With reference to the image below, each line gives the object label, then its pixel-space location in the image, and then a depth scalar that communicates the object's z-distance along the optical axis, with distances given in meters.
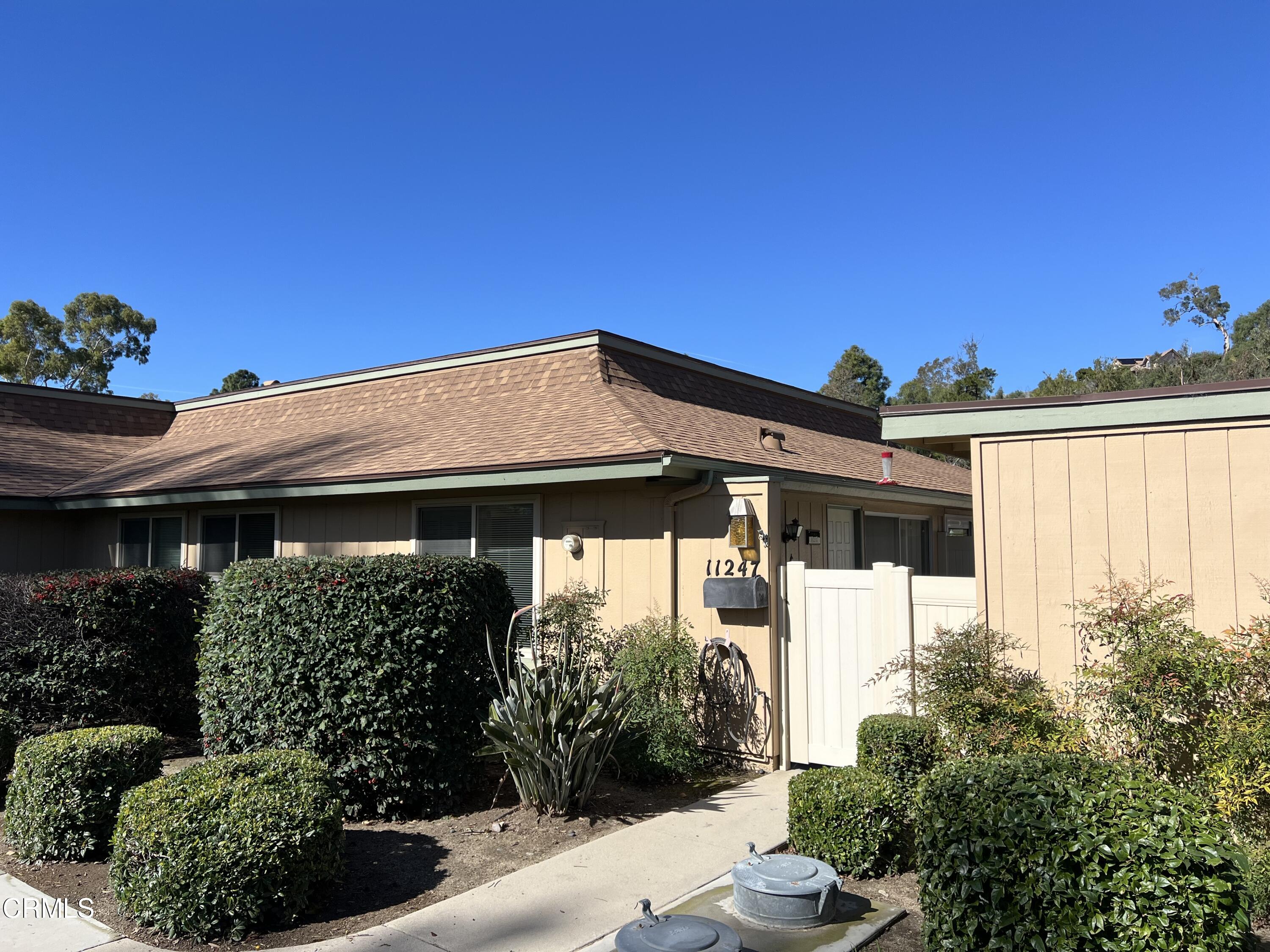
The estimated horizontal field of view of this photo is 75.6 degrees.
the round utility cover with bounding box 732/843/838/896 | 3.89
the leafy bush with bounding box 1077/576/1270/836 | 4.03
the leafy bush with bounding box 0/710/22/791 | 6.78
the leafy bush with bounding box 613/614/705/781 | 6.66
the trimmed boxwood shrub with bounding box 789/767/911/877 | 4.68
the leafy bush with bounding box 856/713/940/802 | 5.14
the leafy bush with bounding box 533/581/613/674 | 7.72
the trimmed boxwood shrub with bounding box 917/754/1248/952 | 2.80
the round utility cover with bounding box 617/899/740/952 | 3.11
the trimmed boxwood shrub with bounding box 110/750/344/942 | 4.04
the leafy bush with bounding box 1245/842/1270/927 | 3.77
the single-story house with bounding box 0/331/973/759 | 7.73
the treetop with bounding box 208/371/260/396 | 46.69
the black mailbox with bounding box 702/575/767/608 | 7.02
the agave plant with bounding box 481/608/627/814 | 5.68
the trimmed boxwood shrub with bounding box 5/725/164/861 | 5.13
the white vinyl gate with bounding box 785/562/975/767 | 6.23
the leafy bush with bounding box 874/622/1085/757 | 4.61
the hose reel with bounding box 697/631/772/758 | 7.18
